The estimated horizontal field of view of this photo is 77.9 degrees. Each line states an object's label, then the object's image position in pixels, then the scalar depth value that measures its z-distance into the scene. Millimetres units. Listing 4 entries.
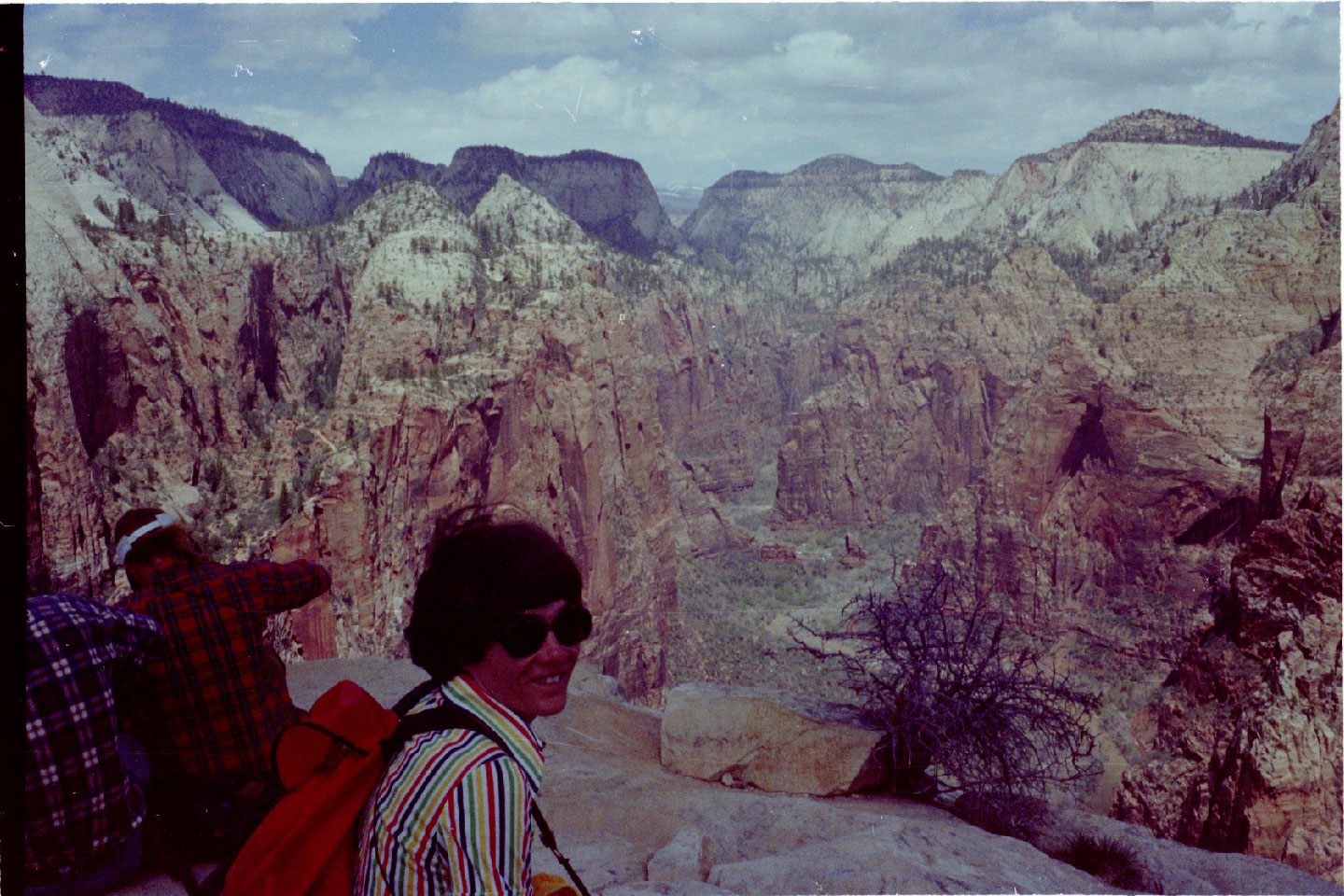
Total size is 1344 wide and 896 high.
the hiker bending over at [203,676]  4180
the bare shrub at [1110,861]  7129
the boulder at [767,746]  8477
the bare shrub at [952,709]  8477
